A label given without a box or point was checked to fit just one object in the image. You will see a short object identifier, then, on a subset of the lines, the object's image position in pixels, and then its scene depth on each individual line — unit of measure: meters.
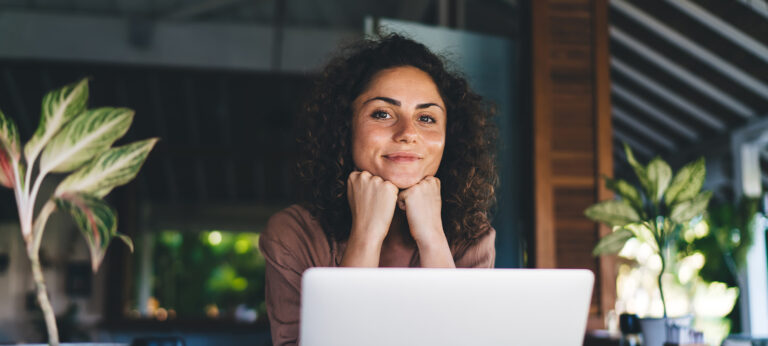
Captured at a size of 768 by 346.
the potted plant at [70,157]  0.85
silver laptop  0.78
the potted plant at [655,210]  1.65
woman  1.33
